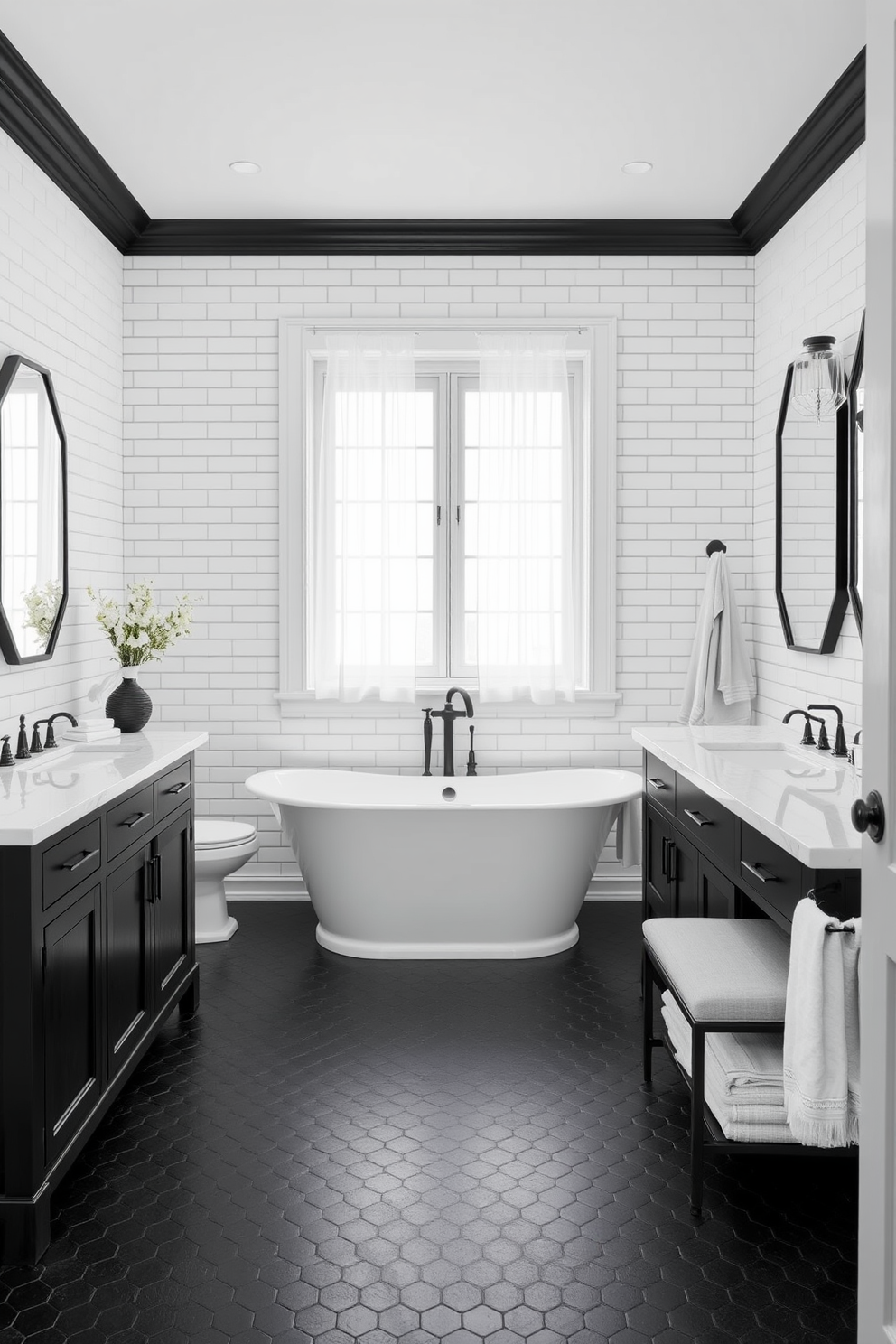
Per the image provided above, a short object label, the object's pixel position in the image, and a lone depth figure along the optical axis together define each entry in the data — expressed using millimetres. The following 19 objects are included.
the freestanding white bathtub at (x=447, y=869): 4121
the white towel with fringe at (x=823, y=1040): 2070
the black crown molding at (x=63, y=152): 3443
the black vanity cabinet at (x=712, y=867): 2289
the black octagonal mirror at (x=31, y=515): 3555
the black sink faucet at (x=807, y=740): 3648
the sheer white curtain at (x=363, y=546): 4977
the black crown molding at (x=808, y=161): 3562
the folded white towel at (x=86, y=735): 3672
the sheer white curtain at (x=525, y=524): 4965
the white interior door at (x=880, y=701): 1615
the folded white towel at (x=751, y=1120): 2359
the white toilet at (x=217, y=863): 4293
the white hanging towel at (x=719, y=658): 4758
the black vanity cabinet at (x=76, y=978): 2250
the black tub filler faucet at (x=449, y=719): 4824
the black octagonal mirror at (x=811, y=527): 3818
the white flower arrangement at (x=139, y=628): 4012
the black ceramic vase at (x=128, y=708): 3930
